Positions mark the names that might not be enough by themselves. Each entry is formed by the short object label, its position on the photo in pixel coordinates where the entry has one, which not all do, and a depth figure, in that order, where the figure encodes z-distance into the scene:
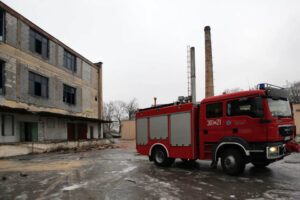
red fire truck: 6.96
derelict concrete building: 17.67
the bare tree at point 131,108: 77.75
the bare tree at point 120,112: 88.62
